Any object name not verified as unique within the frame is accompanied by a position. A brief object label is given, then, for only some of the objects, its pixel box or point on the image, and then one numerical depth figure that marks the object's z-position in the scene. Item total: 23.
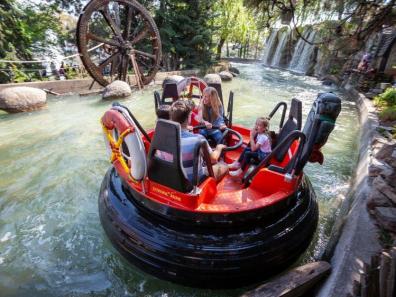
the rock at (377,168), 3.10
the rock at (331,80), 12.06
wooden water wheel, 7.99
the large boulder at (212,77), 11.13
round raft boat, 2.08
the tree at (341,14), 2.65
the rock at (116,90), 8.53
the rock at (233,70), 15.09
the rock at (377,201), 2.57
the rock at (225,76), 12.91
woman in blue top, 3.58
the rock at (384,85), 7.50
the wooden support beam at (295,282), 1.84
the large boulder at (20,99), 7.03
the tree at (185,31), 12.40
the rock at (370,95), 7.80
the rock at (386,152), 3.49
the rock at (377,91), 7.86
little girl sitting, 2.94
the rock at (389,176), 2.80
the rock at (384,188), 2.59
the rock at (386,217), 2.30
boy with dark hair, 2.22
